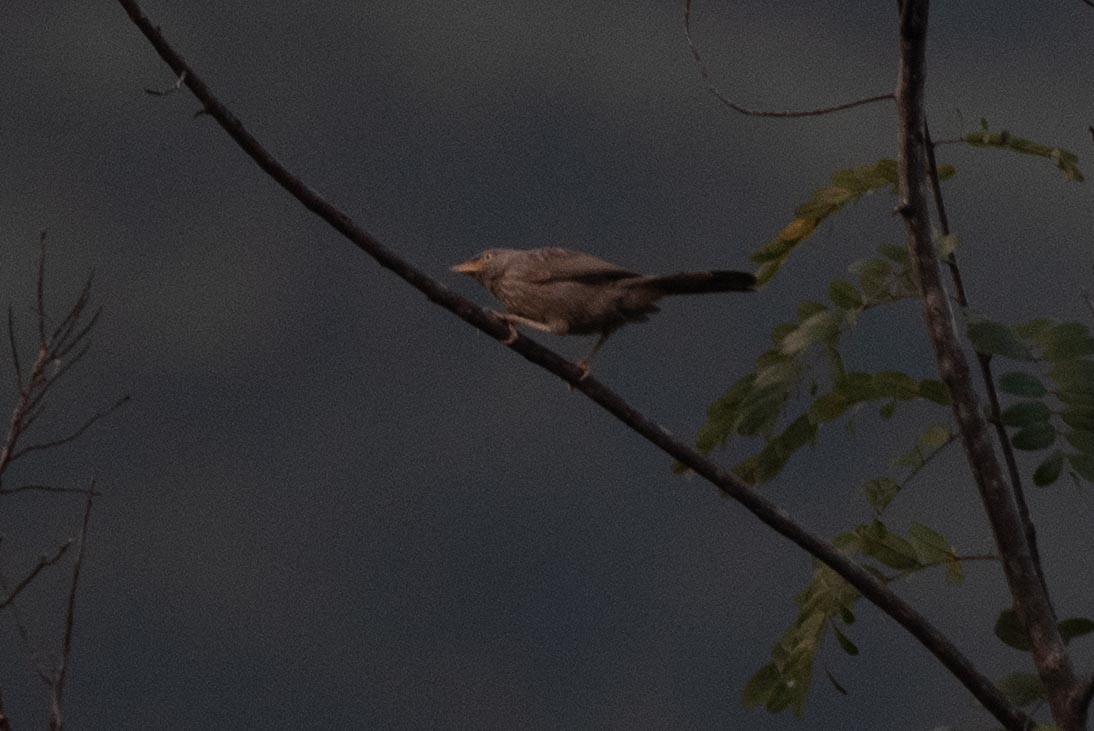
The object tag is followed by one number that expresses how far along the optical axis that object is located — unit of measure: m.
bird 11.57
